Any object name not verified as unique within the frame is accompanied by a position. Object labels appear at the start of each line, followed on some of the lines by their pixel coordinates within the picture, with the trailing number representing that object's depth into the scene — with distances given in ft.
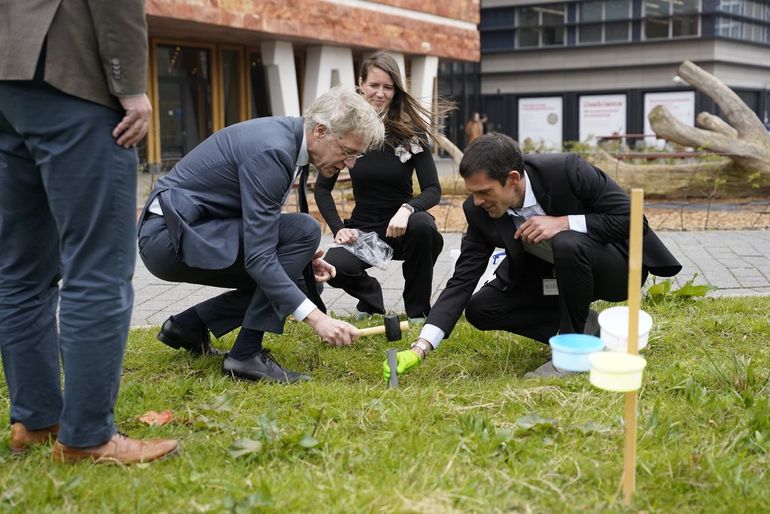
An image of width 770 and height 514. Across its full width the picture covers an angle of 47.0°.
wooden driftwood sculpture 38.29
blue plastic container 6.88
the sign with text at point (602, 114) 103.55
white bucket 7.20
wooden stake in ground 7.01
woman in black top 17.33
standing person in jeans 8.15
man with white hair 11.69
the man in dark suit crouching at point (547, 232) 12.44
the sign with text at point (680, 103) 94.58
